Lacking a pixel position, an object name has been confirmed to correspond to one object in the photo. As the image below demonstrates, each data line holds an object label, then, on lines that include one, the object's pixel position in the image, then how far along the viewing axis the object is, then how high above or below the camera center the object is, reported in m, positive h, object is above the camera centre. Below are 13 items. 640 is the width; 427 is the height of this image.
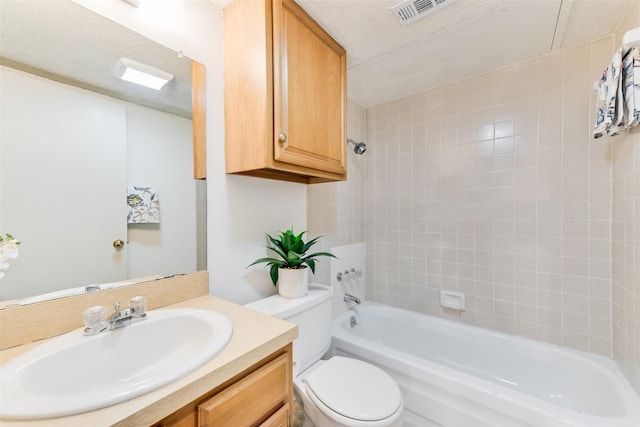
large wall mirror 0.73 +0.20
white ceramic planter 1.29 -0.35
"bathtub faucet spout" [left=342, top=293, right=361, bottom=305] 2.10 -0.71
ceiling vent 1.15 +0.95
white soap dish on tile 1.91 -0.67
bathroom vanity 0.47 -0.37
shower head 2.08 +0.54
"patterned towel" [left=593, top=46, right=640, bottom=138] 1.06 +0.51
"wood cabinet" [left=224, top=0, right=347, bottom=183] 1.06 +0.55
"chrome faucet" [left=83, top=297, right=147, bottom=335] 0.74 -0.31
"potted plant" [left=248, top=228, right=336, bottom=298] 1.29 -0.27
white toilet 1.03 -0.79
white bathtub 1.11 -0.91
